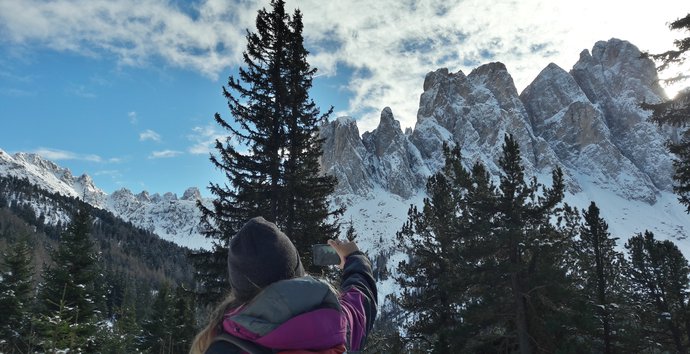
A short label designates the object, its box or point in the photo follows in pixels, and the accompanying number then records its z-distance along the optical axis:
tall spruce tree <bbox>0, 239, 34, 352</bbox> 20.70
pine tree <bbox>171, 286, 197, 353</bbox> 27.42
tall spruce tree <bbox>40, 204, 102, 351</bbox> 17.48
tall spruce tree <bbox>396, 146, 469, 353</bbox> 16.58
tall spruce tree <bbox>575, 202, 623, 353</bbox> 15.22
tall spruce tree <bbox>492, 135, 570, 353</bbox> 13.30
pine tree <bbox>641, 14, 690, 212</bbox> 8.96
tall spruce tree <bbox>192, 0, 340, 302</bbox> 11.28
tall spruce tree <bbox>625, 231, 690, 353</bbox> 20.47
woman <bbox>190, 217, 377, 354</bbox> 1.48
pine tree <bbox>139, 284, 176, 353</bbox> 30.09
